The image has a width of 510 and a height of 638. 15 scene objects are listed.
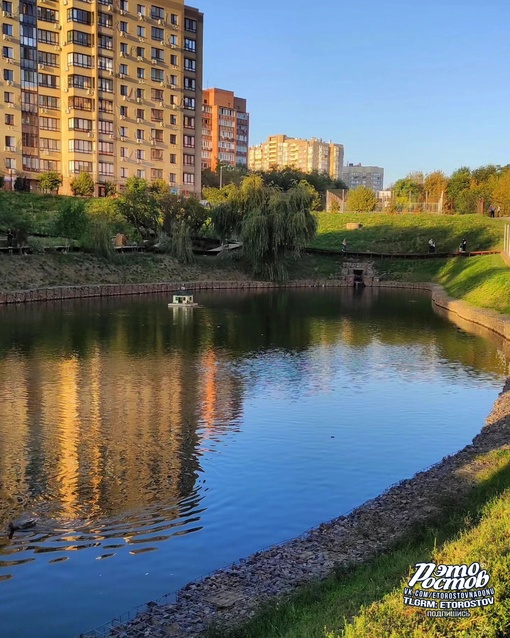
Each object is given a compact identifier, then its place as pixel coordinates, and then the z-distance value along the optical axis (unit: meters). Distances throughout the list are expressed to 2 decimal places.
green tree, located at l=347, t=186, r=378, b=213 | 99.19
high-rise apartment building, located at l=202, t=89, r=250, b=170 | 190.38
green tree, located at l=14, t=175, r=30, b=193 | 82.09
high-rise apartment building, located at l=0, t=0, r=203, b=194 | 84.88
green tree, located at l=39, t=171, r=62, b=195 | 83.59
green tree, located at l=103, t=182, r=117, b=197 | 91.00
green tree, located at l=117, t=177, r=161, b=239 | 63.78
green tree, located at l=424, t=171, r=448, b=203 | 111.78
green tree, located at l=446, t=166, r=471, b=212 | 104.56
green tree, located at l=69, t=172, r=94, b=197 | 85.56
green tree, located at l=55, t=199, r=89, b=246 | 56.72
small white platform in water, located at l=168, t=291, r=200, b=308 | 46.75
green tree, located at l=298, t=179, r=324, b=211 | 65.75
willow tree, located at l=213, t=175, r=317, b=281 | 61.94
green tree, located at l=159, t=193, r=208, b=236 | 65.69
